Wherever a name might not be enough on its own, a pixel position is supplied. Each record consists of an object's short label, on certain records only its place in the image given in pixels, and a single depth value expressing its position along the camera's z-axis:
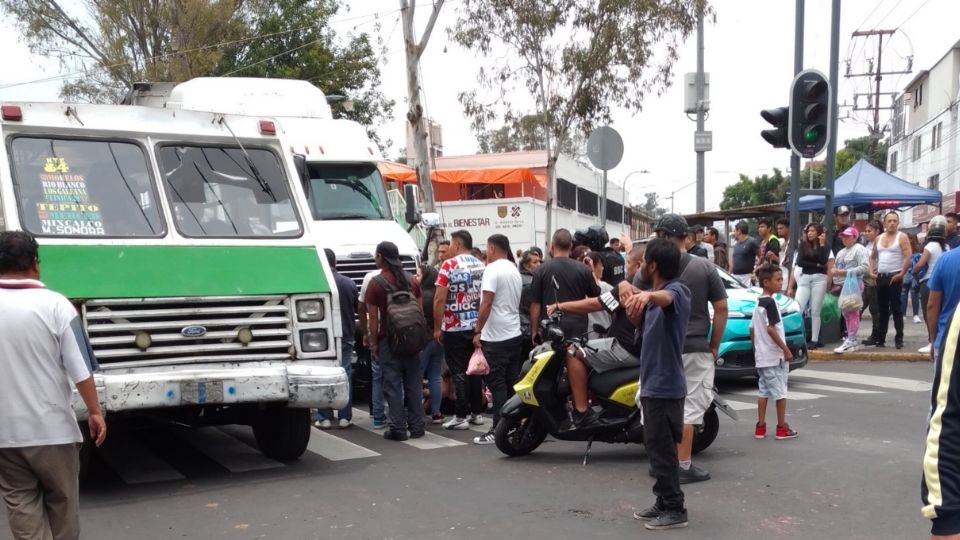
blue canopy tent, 19.36
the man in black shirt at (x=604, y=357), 7.52
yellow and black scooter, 7.57
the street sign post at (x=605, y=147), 14.11
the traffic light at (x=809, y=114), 12.51
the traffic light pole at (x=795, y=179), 13.62
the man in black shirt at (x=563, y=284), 8.41
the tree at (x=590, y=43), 20.39
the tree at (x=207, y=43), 28.92
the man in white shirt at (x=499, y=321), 8.77
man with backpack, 8.56
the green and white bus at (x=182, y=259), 6.84
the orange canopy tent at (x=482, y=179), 31.09
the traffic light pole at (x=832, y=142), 14.01
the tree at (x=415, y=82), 17.80
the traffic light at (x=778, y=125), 12.81
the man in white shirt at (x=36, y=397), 4.57
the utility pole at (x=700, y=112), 19.56
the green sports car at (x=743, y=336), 10.79
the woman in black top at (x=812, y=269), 13.65
